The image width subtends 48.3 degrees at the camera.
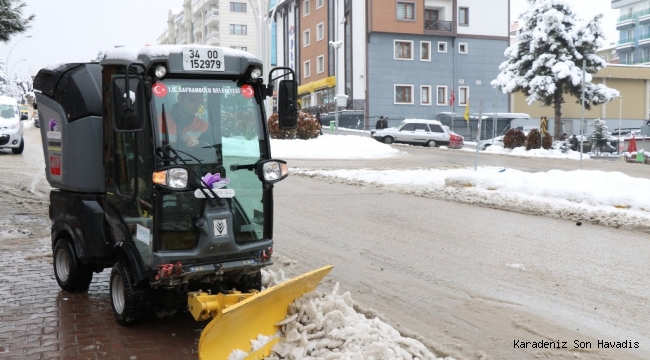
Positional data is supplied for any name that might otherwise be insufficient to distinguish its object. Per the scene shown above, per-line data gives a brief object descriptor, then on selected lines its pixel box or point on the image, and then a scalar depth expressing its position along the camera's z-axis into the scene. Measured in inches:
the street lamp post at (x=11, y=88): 3218.5
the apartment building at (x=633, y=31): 3412.9
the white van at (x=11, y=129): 965.2
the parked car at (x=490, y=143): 1658.5
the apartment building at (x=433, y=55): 2028.8
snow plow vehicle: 213.3
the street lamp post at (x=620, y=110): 2343.8
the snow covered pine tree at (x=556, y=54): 1683.1
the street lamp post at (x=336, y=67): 2156.7
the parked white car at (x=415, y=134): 1606.8
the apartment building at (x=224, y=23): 3250.5
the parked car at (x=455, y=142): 1654.8
